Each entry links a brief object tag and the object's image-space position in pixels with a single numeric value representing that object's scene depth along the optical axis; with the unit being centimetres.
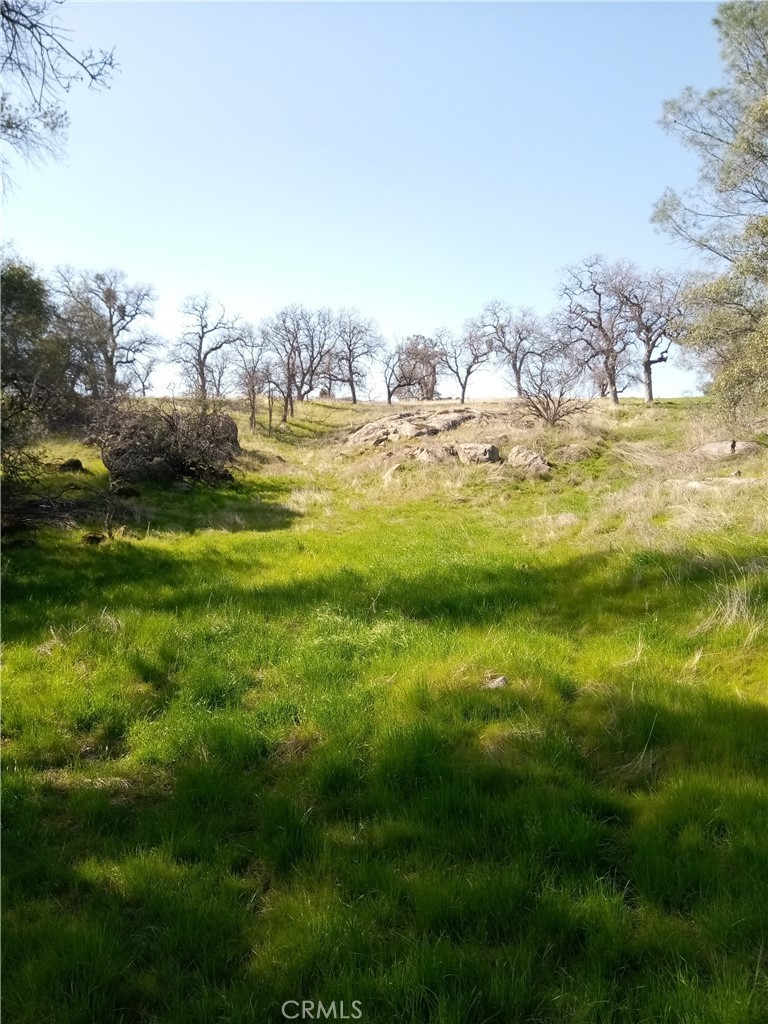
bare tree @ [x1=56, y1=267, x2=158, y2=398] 2103
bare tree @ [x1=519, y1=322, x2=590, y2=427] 2657
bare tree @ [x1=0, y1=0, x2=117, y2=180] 736
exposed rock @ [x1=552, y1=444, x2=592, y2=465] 2083
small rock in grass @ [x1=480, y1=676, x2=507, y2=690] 484
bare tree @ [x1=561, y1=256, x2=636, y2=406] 4541
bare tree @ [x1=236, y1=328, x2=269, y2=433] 4175
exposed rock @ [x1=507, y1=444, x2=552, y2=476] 1925
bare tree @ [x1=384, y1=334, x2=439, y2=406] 6247
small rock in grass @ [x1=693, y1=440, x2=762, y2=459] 1612
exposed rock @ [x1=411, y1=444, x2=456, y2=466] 2162
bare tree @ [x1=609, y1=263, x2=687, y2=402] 4366
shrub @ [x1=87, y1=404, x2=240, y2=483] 1895
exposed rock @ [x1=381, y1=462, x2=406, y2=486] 2071
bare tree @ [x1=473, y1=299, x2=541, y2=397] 5277
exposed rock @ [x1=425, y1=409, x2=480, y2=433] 2909
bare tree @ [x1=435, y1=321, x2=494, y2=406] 5866
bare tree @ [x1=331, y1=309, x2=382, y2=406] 6099
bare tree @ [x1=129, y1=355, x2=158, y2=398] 4455
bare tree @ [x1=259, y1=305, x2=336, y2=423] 4612
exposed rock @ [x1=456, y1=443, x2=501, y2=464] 2128
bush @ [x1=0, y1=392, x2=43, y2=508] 992
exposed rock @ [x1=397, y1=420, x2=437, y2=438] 2803
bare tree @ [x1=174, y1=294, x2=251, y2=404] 4566
